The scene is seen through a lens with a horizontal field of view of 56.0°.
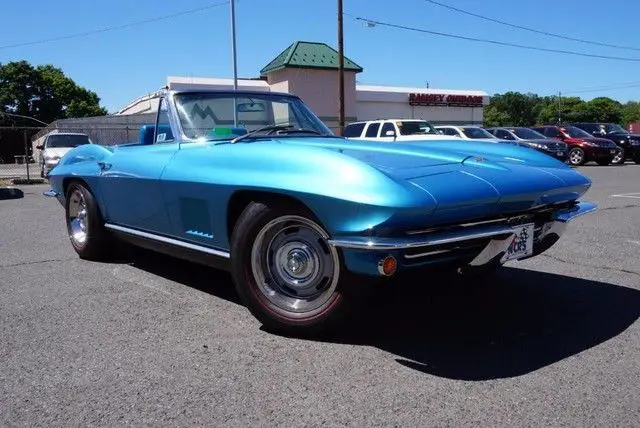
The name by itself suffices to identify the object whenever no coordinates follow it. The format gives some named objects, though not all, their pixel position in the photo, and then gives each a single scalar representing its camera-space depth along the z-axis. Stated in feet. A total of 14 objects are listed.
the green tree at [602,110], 329.52
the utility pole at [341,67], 73.77
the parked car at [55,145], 57.72
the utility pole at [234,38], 74.43
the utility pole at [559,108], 321.21
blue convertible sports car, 9.48
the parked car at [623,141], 78.79
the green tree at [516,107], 368.89
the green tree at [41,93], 221.05
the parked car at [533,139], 68.80
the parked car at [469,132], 64.17
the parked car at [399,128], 55.77
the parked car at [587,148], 74.18
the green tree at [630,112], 331.16
